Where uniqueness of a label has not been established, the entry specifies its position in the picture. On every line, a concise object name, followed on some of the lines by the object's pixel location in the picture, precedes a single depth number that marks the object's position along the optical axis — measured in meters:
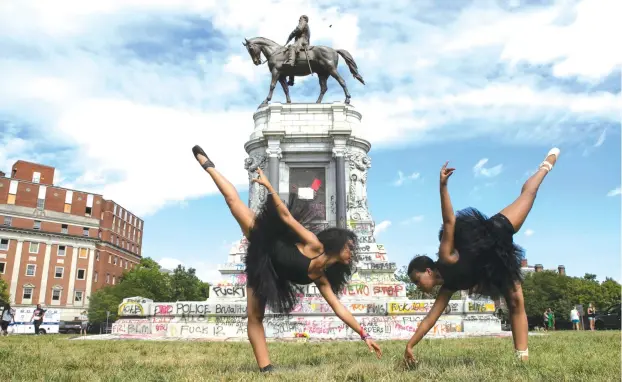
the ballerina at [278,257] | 5.51
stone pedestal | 16.81
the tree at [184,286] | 66.12
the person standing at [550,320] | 32.19
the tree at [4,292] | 59.72
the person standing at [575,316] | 25.34
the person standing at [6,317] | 20.91
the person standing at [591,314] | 26.08
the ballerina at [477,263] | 5.66
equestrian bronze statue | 24.61
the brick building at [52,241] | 67.38
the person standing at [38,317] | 22.95
